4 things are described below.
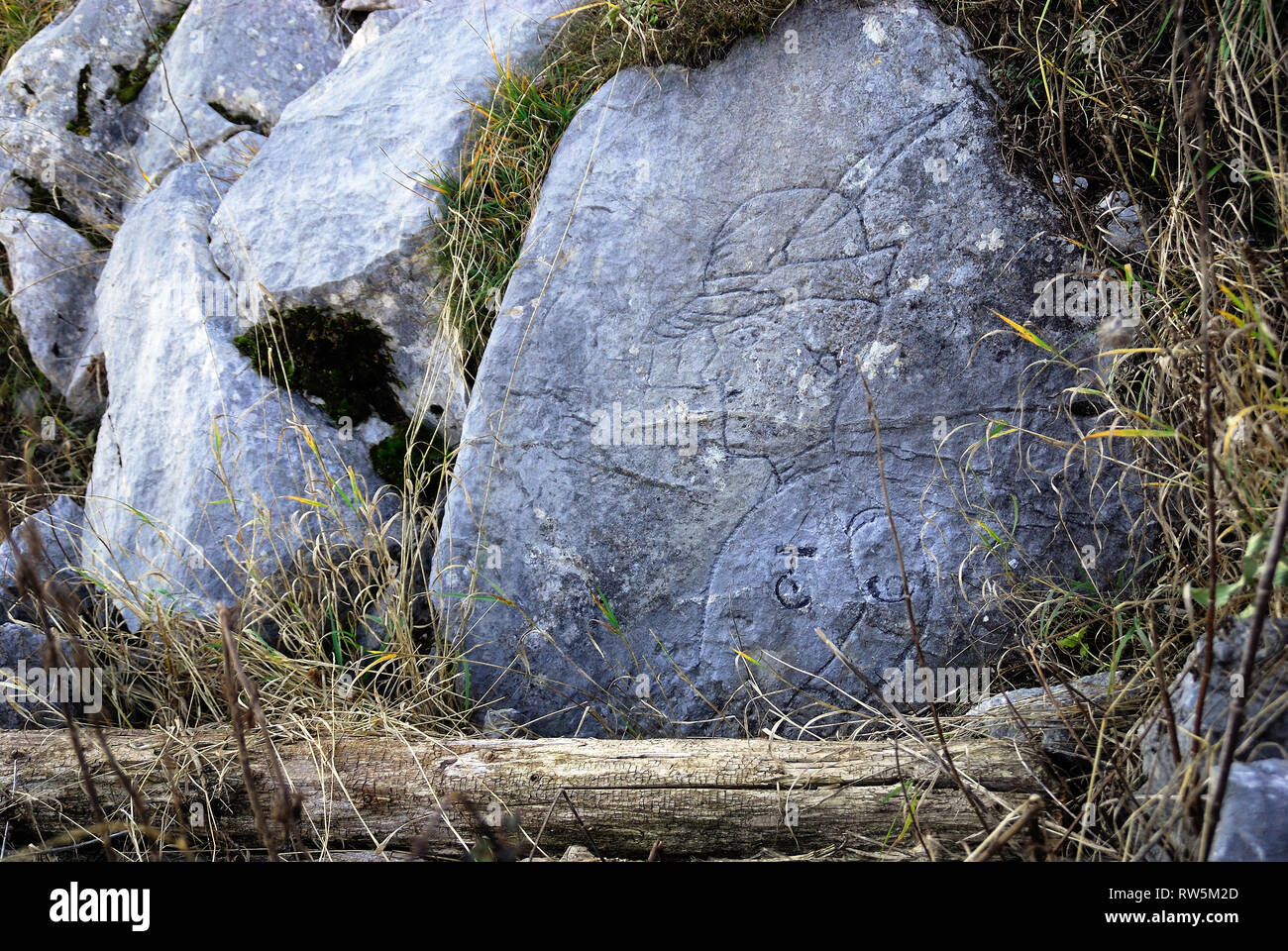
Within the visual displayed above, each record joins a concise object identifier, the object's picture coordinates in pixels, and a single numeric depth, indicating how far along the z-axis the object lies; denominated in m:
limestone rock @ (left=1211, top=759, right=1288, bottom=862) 1.62
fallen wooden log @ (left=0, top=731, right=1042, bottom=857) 2.19
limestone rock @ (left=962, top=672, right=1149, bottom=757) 2.15
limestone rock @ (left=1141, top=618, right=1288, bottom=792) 1.77
